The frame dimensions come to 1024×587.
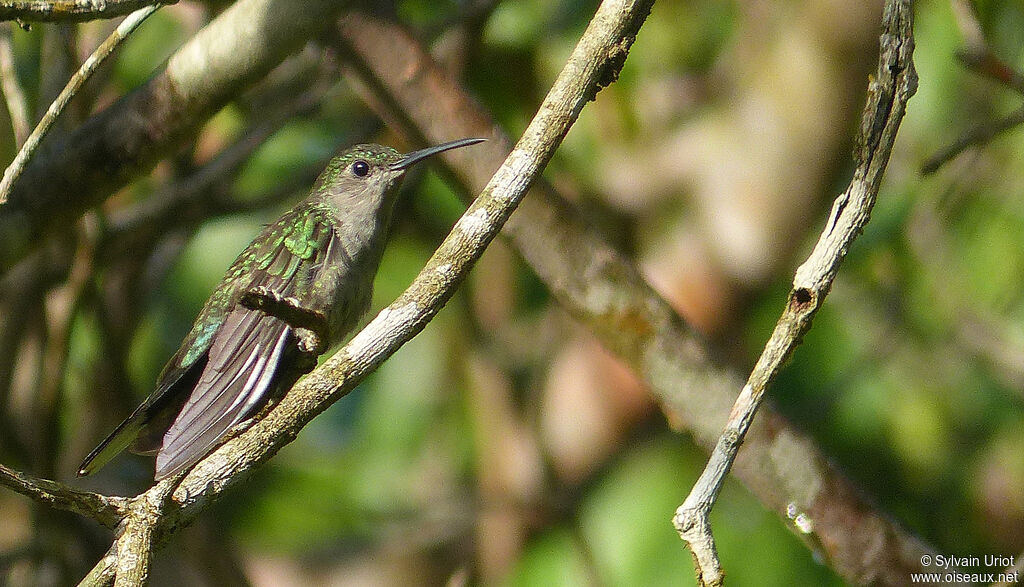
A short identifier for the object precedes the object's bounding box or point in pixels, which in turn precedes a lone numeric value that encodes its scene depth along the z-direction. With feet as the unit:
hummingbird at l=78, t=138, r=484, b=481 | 16.96
